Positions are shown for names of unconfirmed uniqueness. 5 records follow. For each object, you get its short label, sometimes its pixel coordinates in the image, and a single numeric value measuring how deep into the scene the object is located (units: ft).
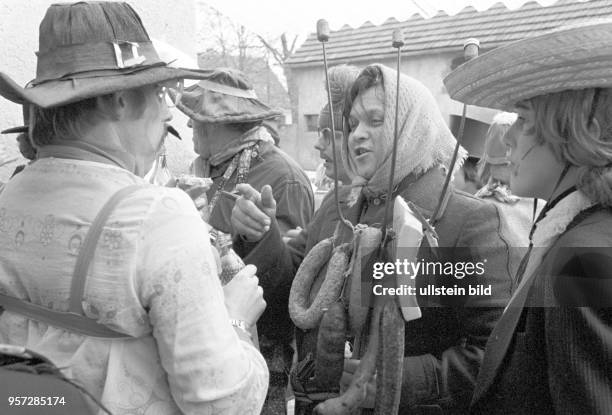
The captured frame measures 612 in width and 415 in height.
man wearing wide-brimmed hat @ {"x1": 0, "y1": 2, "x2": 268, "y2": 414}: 4.02
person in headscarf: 5.97
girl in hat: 4.22
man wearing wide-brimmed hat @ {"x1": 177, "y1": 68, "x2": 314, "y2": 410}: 10.03
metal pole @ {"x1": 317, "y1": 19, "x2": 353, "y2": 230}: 5.77
